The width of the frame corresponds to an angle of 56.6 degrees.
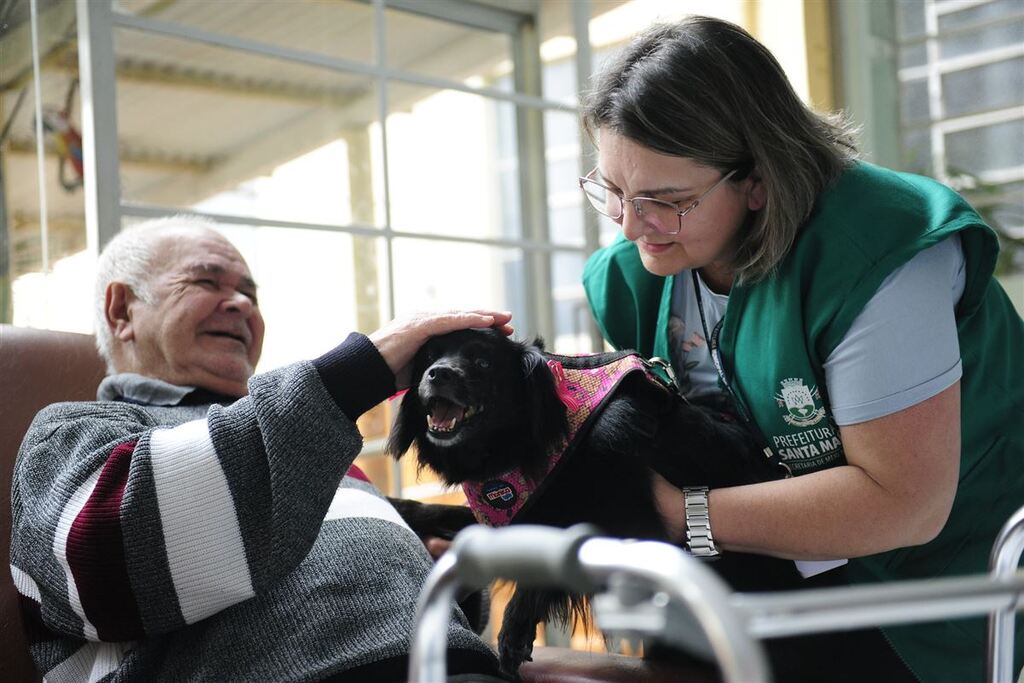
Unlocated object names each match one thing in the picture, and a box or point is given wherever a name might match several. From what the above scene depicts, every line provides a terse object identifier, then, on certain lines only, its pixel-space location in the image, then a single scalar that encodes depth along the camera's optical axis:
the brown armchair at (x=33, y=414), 1.25
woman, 1.11
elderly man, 1.09
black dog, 1.26
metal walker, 0.45
